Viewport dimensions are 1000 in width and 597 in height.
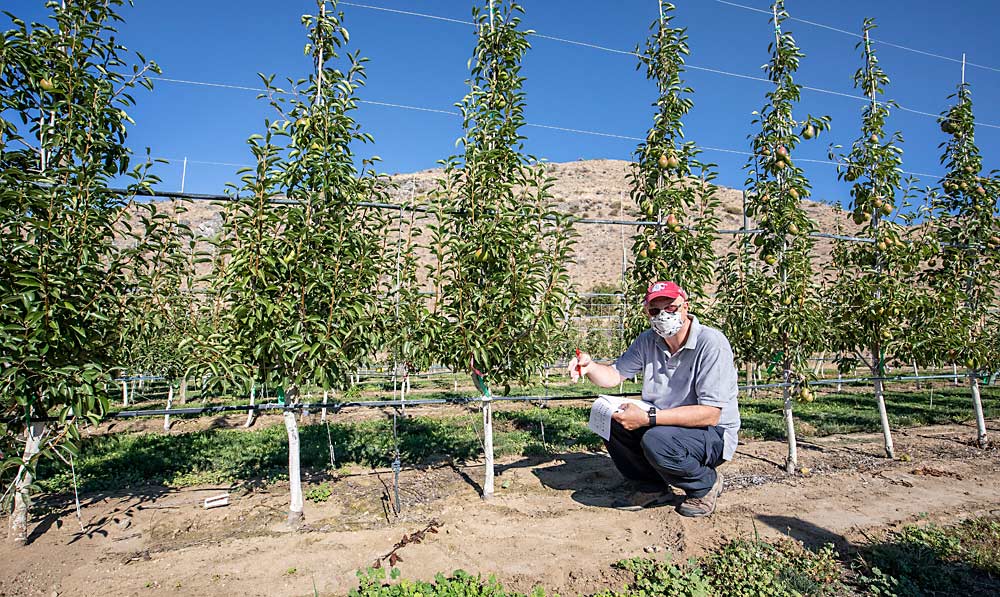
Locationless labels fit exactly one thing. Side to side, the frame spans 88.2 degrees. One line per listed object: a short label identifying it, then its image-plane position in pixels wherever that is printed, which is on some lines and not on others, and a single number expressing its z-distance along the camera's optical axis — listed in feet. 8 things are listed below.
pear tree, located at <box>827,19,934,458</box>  19.85
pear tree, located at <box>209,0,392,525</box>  12.17
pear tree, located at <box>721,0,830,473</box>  17.89
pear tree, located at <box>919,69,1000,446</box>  21.94
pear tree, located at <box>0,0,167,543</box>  10.63
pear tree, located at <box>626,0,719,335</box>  17.11
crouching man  12.82
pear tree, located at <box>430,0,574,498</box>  14.14
